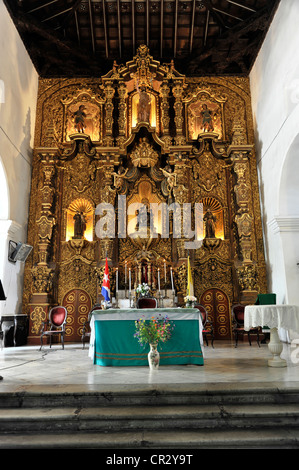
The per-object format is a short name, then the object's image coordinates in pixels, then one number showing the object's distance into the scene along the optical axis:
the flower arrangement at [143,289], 7.46
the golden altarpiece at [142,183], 10.95
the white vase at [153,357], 5.62
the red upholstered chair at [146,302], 9.13
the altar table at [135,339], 6.18
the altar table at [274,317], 5.66
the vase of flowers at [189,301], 7.01
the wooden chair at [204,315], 8.90
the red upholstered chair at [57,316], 9.39
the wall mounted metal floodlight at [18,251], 10.17
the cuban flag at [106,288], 7.41
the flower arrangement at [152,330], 5.58
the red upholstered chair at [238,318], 9.32
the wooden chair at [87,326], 8.92
